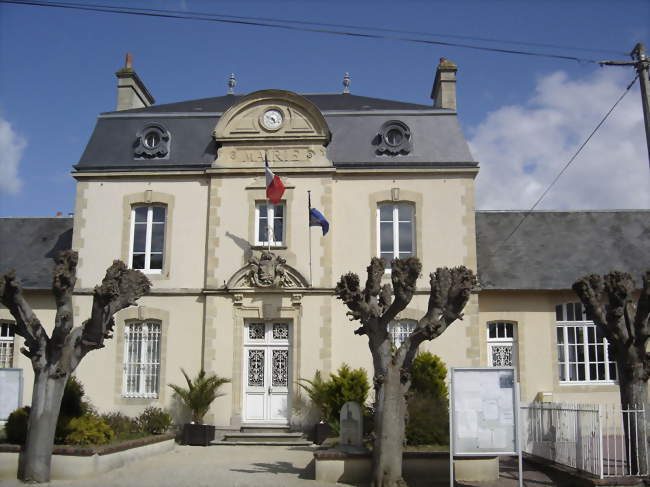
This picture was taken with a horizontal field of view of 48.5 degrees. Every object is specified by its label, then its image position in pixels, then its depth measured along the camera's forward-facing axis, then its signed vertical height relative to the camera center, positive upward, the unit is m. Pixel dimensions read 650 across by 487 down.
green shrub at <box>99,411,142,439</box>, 13.79 -1.06
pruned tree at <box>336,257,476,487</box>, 10.15 +0.66
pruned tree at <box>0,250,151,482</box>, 10.62 +0.43
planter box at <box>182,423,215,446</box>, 15.91 -1.35
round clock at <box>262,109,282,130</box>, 17.97 +6.25
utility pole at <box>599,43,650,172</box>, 10.75 +4.49
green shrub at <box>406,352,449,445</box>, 12.02 -0.77
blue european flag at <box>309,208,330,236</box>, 16.72 +3.51
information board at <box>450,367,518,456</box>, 10.12 -0.54
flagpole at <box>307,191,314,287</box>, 17.02 +3.73
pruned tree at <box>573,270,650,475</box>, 10.54 +0.63
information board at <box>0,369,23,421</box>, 12.34 -0.34
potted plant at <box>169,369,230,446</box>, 15.95 -0.64
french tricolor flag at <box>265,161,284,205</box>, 16.84 +4.25
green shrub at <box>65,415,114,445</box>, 11.72 -0.98
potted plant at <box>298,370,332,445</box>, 15.70 -0.57
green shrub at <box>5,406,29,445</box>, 11.61 -0.91
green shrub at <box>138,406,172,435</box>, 15.51 -1.06
